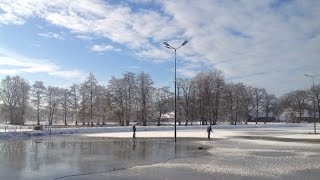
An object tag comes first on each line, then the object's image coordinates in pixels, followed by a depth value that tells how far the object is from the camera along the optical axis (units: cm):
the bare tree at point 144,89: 5977
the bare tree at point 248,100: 7526
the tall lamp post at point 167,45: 2638
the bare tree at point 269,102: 8980
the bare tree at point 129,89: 5900
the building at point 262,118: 9612
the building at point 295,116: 8553
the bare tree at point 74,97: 6587
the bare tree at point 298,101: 8721
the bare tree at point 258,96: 8360
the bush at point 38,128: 4148
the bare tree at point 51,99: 6804
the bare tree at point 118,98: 5793
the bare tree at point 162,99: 6776
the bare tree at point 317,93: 7926
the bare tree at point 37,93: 6418
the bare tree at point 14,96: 5925
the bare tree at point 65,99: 6919
